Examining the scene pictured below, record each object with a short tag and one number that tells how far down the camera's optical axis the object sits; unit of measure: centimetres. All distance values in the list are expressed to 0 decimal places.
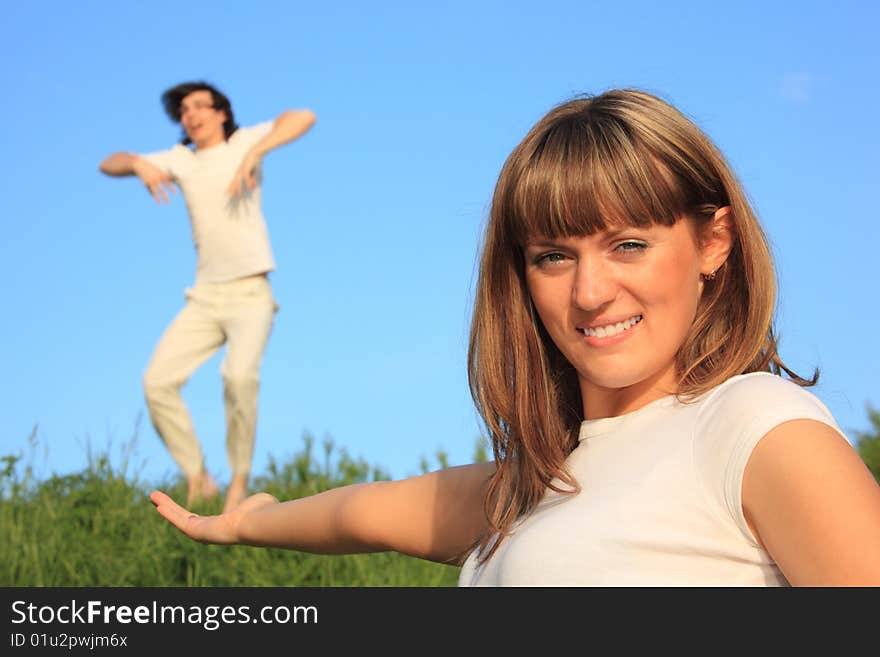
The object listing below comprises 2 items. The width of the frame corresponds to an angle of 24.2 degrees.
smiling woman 135
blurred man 684
